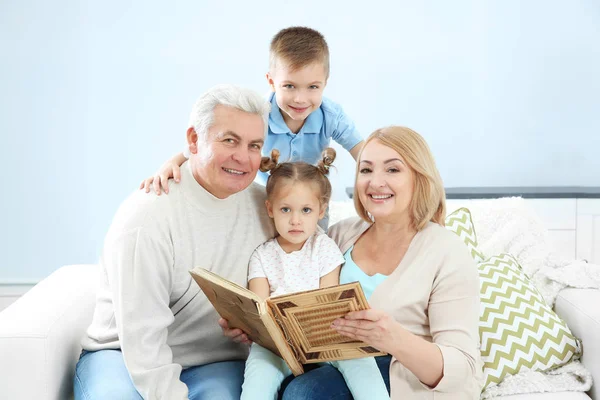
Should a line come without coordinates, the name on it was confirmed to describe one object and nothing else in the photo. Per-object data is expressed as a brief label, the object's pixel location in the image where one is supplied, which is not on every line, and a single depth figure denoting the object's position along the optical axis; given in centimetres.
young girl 202
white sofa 193
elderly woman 180
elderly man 187
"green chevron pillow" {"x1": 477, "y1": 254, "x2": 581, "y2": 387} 217
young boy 234
